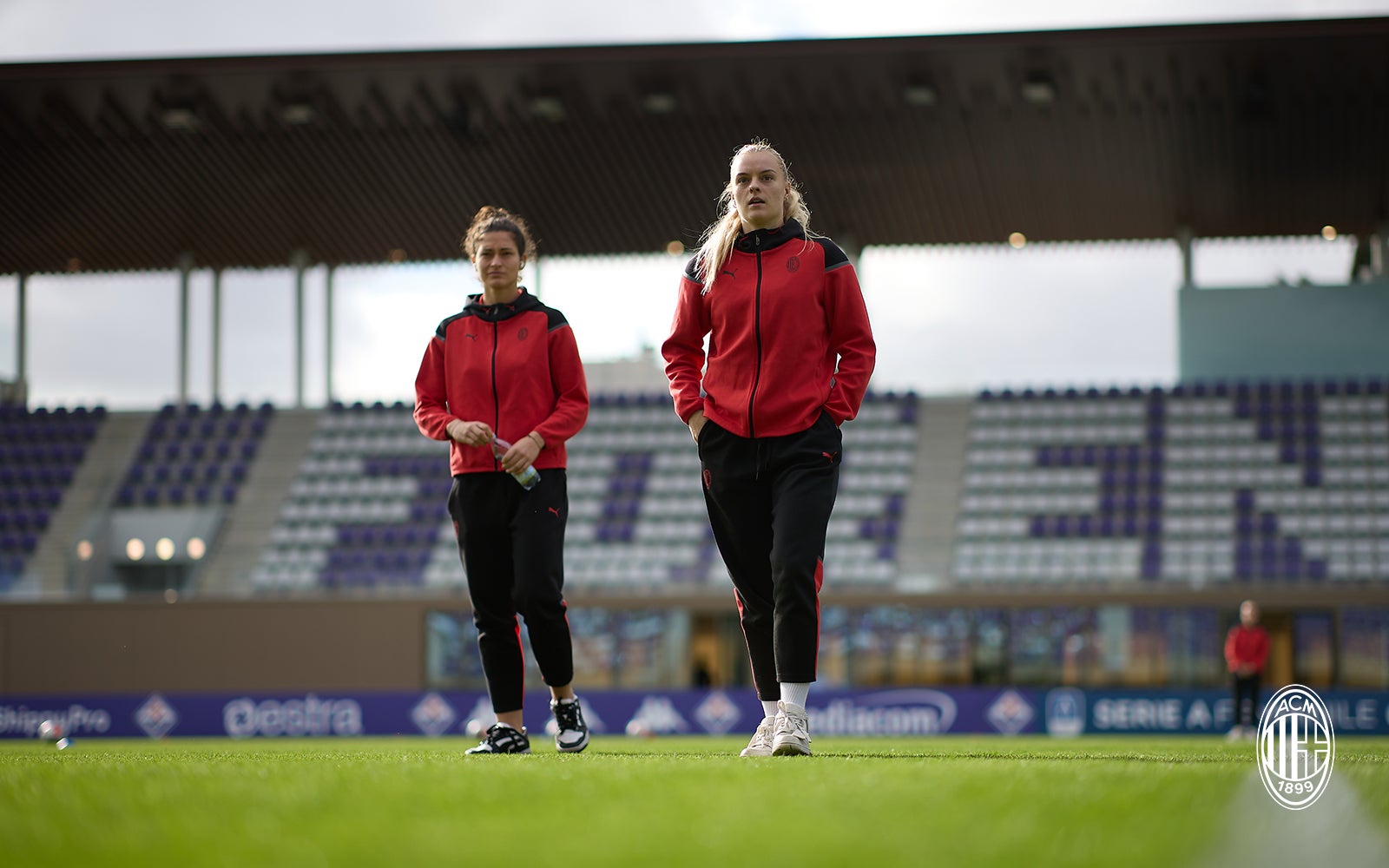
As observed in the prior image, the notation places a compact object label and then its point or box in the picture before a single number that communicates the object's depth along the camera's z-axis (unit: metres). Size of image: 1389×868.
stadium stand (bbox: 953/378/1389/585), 21.58
